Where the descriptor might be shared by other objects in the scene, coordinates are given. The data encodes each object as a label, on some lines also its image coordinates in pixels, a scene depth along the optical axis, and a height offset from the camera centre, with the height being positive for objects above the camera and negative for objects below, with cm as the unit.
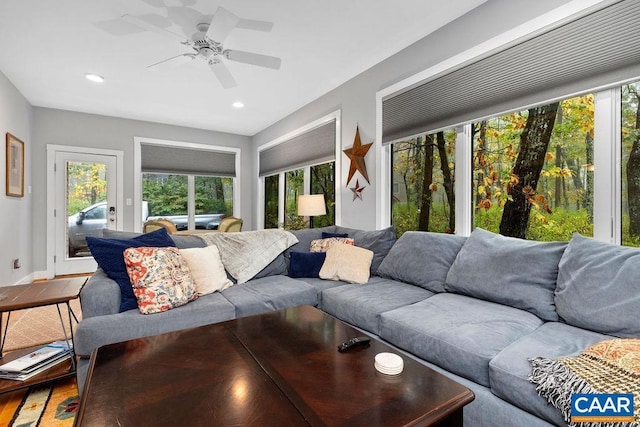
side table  164 -46
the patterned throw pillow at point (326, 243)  298 -28
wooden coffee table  87 -55
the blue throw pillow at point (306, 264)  283 -45
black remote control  127 -53
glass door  496 +15
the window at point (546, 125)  187 +63
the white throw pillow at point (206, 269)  229 -41
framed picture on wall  378 +58
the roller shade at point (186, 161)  566 +99
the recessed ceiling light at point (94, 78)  371 +160
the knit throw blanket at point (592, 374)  98 -53
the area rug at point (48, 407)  156 -102
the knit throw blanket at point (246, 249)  265 -31
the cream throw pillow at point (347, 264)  262 -43
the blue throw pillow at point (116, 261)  196 -30
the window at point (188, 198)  579 +30
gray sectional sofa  134 -56
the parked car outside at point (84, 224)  507 -18
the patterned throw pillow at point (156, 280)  190 -41
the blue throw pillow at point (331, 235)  323 -22
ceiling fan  231 +145
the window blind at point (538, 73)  179 +97
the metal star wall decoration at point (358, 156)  361 +67
